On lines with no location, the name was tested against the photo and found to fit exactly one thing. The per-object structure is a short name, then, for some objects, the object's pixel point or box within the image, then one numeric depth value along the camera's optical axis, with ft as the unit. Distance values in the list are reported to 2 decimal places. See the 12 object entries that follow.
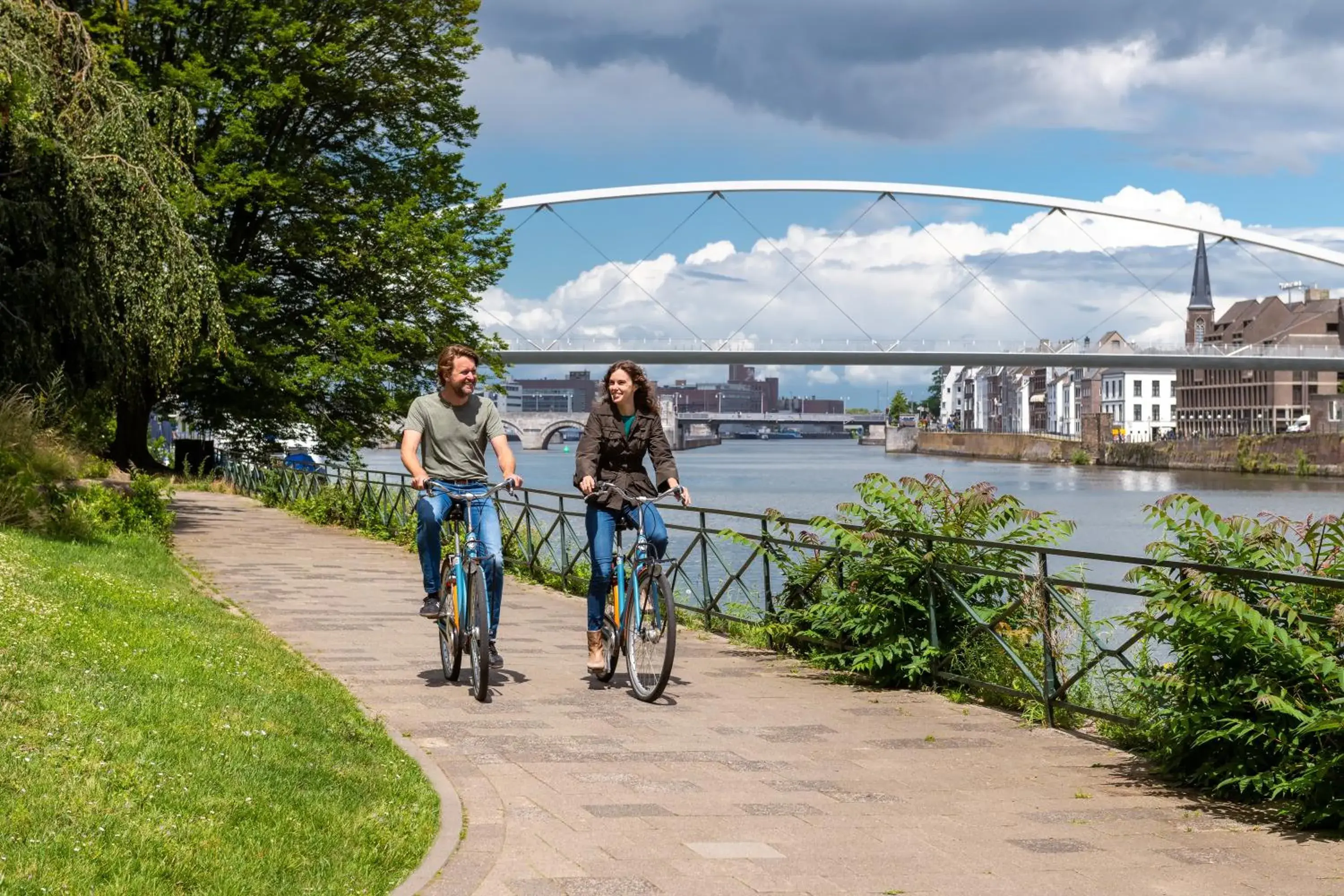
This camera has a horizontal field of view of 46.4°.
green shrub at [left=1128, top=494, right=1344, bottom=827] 17.43
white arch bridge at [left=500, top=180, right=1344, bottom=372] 197.36
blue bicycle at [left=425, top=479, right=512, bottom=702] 24.02
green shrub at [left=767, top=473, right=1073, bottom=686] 25.96
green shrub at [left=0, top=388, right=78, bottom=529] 40.37
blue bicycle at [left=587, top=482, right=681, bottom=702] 24.00
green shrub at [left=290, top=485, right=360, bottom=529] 68.28
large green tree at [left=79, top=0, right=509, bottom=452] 84.99
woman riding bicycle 25.02
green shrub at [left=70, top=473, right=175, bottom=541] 46.85
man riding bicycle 25.17
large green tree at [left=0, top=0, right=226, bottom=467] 52.90
